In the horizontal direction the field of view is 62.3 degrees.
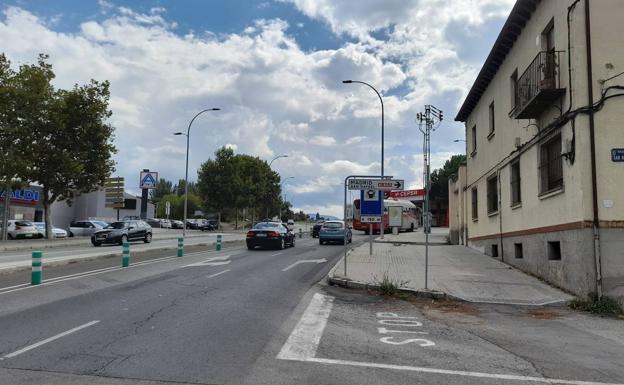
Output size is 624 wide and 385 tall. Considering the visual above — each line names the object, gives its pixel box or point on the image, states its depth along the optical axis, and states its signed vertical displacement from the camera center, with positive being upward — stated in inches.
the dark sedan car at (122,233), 1199.6 -10.1
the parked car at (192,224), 2882.1 +31.7
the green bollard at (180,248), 829.8 -30.0
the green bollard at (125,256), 649.6 -34.4
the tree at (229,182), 2623.0 +247.6
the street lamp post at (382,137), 1247.1 +231.2
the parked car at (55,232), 1554.4 -12.4
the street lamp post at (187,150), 1610.2 +251.5
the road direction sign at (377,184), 555.8 +52.1
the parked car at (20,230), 1469.0 -7.1
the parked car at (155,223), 2994.6 +35.8
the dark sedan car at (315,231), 1712.6 +1.1
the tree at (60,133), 1270.9 +245.8
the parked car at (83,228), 1618.0 +0.9
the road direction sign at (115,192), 1839.3 +131.4
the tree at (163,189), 5819.9 +465.3
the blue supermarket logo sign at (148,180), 1592.5 +152.9
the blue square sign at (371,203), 617.9 +36.1
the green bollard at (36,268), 494.0 -39.3
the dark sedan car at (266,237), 1003.9 -12.3
